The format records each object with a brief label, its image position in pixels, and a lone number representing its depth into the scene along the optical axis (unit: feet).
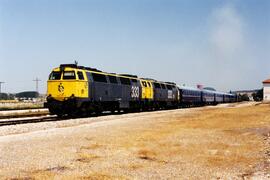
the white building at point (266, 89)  469.86
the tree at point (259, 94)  534.28
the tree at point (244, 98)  508.37
